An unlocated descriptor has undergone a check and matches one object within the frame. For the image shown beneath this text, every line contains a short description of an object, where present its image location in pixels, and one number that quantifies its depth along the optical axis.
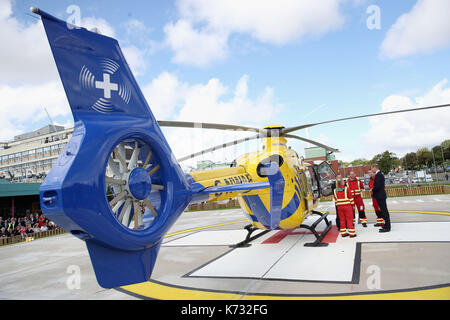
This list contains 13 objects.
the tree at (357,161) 123.38
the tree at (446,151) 80.26
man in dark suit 8.99
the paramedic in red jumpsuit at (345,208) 8.68
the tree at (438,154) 79.67
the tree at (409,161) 89.90
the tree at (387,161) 68.31
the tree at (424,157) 84.44
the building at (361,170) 61.94
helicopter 2.70
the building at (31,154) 42.69
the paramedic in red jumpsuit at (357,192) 10.16
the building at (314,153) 45.40
